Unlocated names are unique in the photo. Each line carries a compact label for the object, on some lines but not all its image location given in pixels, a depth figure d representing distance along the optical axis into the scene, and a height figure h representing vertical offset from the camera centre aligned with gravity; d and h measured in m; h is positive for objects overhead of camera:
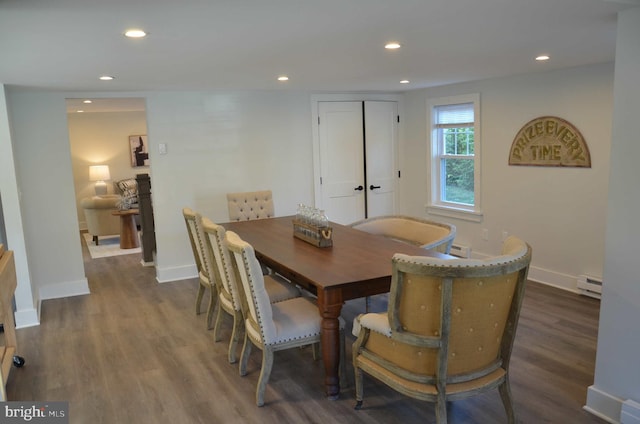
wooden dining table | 2.96 -0.77
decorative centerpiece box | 3.80 -0.68
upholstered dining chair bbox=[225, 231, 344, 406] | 2.90 -1.03
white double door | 6.53 -0.19
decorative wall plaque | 4.68 -0.09
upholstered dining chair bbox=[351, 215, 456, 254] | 3.92 -0.74
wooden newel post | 6.50 -0.87
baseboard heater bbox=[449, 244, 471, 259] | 6.01 -1.32
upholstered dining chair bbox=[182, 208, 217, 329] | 4.06 -0.91
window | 5.88 -0.20
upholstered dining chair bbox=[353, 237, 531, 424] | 2.29 -0.88
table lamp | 9.05 -0.38
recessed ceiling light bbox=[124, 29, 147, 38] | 2.46 +0.57
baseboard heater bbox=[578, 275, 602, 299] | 4.60 -1.36
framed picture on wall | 9.74 +0.07
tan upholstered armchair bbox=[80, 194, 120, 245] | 8.05 -0.97
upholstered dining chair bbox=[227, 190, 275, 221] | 5.56 -0.63
